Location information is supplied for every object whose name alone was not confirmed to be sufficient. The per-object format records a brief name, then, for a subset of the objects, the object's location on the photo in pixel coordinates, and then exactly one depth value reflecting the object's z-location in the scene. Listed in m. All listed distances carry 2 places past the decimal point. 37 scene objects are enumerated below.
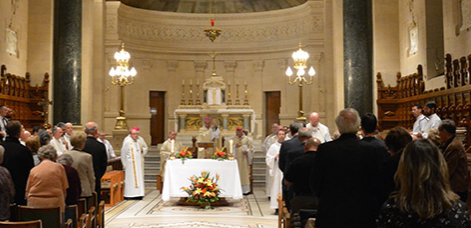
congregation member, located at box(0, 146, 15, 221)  5.21
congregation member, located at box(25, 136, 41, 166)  6.98
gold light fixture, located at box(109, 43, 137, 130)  15.50
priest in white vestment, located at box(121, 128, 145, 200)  13.08
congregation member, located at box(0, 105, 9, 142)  9.92
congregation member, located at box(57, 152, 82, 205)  6.35
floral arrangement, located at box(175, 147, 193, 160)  11.80
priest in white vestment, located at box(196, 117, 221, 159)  15.65
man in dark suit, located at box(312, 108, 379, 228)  3.99
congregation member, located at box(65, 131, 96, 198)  7.13
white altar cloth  11.65
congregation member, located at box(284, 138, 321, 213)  6.01
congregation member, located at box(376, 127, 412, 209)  4.04
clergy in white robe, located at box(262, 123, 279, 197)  13.12
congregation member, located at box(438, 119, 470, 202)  5.87
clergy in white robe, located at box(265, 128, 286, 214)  11.02
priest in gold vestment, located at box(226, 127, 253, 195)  14.79
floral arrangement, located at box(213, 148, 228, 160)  11.96
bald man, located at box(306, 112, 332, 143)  11.27
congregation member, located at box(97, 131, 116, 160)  14.16
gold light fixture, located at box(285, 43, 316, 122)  13.10
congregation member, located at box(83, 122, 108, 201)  8.23
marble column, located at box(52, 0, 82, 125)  16.09
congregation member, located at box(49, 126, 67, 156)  10.57
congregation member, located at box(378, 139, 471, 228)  3.12
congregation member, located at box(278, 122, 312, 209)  6.97
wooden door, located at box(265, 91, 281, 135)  23.56
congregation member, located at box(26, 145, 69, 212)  5.77
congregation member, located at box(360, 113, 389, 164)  4.89
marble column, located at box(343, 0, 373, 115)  15.18
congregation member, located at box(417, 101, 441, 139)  9.60
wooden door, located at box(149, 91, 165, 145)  23.62
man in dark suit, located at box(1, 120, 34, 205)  6.20
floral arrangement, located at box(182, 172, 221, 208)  11.26
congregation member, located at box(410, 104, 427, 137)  9.75
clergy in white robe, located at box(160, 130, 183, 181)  14.61
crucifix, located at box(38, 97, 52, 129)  14.88
